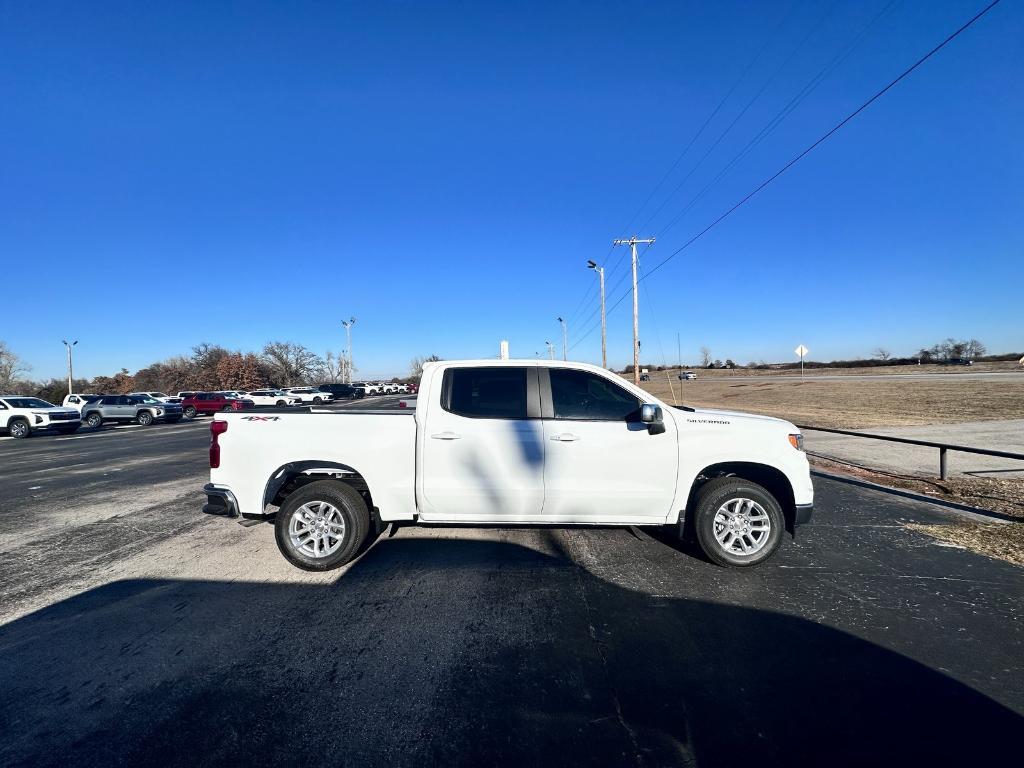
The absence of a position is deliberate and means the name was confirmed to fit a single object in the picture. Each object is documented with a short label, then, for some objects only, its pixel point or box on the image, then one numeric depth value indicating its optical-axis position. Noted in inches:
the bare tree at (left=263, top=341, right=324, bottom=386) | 3293.6
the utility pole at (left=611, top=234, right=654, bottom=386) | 1143.0
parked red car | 1337.4
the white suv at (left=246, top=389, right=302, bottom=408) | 1407.5
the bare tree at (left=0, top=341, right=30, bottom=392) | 2458.2
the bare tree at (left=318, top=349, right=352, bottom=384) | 3905.5
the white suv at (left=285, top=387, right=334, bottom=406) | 1693.7
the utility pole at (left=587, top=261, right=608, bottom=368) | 1418.6
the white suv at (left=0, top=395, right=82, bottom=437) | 810.8
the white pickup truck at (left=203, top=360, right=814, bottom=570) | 167.8
